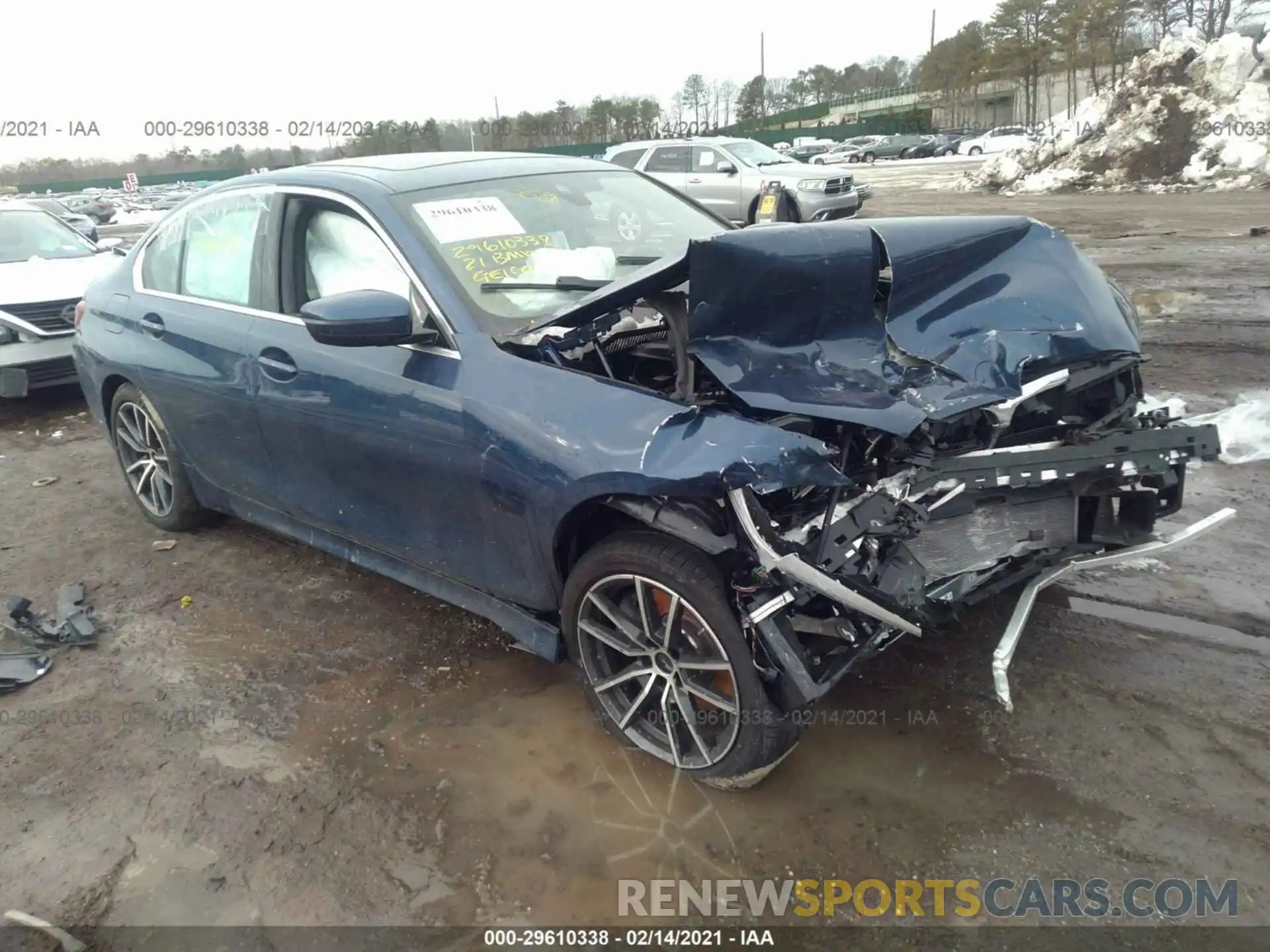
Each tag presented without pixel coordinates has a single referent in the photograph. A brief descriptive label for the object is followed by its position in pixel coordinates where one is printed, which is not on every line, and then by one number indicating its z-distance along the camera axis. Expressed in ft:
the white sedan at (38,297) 22.70
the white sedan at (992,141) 132.61
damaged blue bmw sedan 8.09
